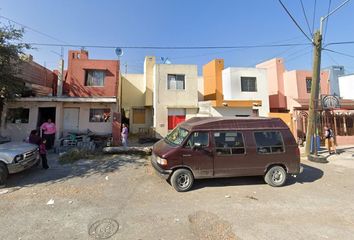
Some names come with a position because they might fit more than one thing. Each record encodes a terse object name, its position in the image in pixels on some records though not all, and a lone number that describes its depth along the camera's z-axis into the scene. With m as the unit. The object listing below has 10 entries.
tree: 10.17
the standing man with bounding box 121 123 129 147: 12.52
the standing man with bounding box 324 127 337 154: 12.34
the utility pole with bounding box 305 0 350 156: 10.93
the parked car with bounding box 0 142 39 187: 6.59
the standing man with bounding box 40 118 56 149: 12.02
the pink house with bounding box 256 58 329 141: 20.97
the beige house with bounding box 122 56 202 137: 17.50
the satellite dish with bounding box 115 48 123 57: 19.38
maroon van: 6.29
